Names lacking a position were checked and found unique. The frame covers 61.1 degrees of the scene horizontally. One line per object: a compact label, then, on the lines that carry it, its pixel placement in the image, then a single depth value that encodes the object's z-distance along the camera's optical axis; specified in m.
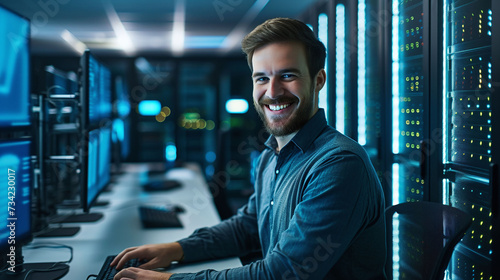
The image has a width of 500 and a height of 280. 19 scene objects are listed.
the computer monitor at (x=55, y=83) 1.94
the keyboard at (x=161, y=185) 2.94
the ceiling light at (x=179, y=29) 4.13
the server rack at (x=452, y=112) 1.60
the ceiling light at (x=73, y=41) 5.49
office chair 1.05
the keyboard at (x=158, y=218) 1.95
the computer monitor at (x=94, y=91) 1.62
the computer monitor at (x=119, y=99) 3.46
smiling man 1.01
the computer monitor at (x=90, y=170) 1.61
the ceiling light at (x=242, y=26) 4.05
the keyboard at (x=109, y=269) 1.23
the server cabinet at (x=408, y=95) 2.03
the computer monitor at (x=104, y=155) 2.04
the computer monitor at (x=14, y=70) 1.12
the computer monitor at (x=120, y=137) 3.56
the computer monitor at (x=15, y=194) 1.10
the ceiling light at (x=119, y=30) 4.15
